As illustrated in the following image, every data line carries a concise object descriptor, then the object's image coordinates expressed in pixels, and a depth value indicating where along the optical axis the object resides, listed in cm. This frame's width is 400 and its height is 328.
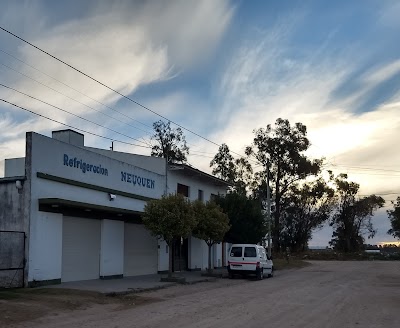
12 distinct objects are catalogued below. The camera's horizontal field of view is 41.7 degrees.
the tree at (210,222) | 3099
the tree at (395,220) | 9544
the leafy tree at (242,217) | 3763
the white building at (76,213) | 2062
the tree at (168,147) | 5888
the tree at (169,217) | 2578
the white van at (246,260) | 3056
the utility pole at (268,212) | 4384
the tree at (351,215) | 8769
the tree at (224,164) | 6624
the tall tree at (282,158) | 7312
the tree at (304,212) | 7694
